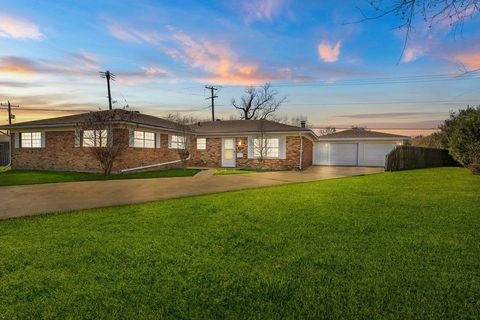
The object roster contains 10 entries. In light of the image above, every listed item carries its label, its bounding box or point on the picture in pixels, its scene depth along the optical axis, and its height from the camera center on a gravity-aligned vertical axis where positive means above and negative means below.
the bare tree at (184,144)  21.88 +0.68
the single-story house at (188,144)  17.38 +0.61
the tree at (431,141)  28.91 +1.50
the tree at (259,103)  43.84 +7.52
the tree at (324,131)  59.54 +4.52
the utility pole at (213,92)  38.28 +7.72
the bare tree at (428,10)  3.40 +1.66
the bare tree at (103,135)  15.83 +0.94
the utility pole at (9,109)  43.49 +6.32
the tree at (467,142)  15.12 +0.71
